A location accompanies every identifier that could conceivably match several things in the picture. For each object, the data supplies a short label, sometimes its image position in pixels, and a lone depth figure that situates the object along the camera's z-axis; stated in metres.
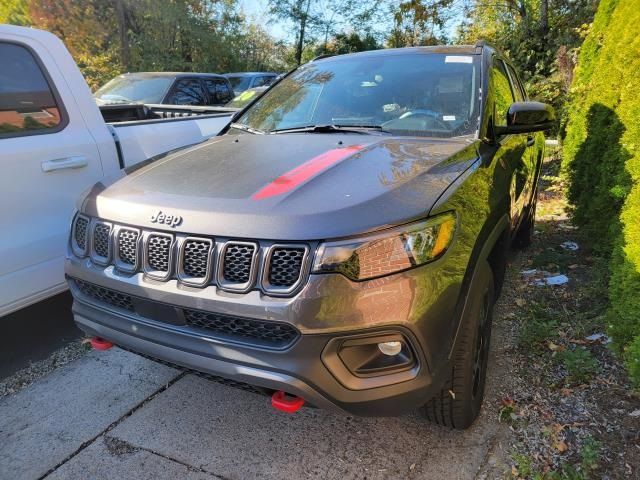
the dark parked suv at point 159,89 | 7.98
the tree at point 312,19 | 24.20
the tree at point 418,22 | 15.09
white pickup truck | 2.81
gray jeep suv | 1.76
